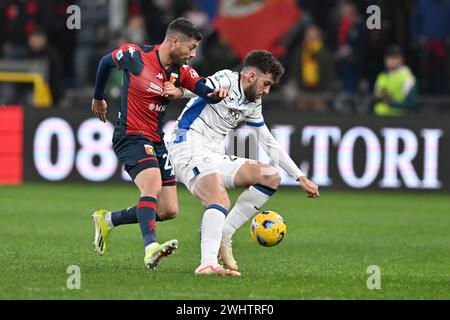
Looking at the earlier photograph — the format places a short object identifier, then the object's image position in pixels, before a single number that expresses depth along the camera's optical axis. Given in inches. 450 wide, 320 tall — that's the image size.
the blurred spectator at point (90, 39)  854.5
